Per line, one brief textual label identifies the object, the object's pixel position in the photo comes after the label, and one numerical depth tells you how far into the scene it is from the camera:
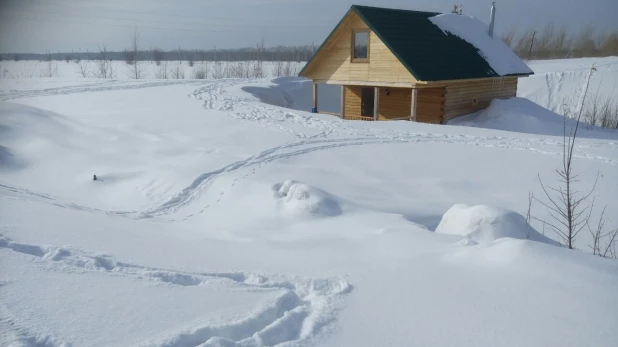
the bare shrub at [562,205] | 7.47
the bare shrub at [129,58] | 48.97
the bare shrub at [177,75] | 37.19
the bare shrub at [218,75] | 36.39
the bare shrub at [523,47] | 46.88
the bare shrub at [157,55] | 58.06
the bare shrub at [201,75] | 37.32
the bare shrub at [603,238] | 6.77
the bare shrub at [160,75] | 37.46
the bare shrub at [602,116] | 19.55
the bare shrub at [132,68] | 39.03
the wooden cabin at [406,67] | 16.11
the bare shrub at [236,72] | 37.89
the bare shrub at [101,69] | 36.70
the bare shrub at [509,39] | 43.53
